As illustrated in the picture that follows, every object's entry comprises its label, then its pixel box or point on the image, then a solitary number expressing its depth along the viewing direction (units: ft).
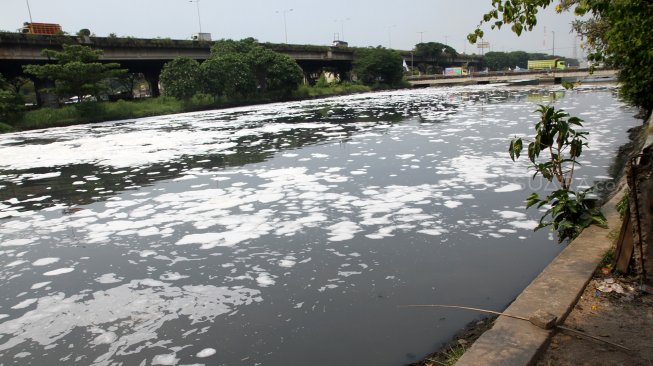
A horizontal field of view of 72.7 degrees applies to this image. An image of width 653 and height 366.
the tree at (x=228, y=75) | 133.08
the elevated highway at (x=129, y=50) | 102.22
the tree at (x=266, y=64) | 151.31
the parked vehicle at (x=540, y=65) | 306.96
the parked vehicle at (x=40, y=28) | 119.34
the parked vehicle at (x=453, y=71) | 323.78
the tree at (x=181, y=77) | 128.06
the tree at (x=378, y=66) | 220.64
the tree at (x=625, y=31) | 10.16
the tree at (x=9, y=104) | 92.59
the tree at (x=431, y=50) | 336.70
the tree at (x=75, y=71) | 102.22
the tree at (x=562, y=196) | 16.75
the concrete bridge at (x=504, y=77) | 222.48
